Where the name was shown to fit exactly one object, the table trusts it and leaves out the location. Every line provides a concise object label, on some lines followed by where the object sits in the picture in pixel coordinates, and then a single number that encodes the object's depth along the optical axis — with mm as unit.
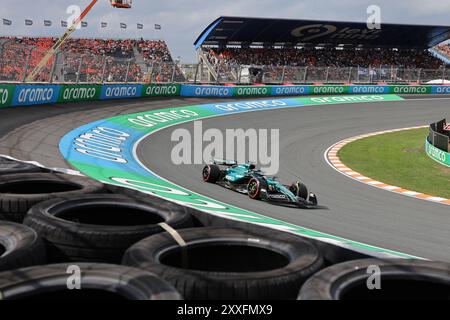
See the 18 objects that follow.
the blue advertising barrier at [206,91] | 31828
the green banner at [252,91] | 34312
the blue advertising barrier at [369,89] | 39844
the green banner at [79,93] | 24389
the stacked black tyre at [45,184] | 6828
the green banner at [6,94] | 20672
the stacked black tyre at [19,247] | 4027
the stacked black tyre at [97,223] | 4641
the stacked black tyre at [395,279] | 3691
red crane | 47188
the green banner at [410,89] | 41072
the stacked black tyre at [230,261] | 3543
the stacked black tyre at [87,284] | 3299
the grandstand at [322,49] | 40406
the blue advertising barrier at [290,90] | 36366
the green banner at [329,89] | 37938
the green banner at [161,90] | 29516
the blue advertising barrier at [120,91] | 26875
